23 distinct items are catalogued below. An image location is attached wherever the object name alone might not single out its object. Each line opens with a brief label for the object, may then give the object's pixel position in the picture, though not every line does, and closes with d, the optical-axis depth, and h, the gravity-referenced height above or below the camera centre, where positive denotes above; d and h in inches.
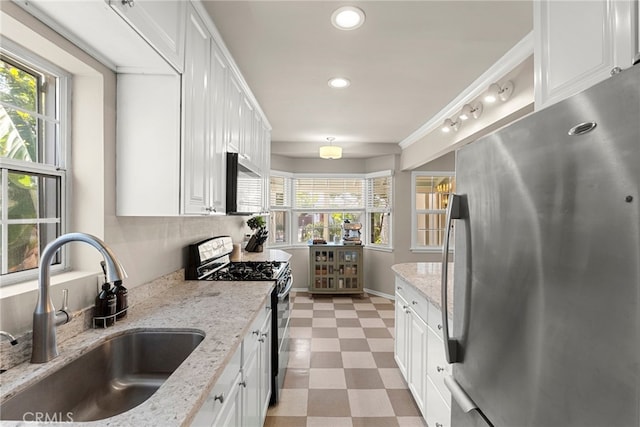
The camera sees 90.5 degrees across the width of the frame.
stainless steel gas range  89.7 -19.6
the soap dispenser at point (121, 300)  55.1 -16.1
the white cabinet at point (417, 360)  79.0 -39.4
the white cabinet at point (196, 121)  61.7 +18.7
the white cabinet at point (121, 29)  40.8 +26.0
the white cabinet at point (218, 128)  76.5 +21.2
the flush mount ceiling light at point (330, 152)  158.9 +29.9
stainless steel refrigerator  22.4 -4.9
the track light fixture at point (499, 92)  90.9 +35.4
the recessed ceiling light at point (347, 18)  69.1 +43.8
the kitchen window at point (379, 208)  212.1 +2.4
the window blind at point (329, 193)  225.3 +12.9
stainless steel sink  36.8 -23.4
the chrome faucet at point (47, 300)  39.6 -11.7
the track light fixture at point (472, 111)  109.4 +35.3
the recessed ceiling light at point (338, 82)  105.3 +43.9
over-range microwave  87.1 +7.3
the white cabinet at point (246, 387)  40.6 -29.5
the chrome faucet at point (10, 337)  37.6 -15.5
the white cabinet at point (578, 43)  36.3 +22.2
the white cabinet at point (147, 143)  59.6 +12.7
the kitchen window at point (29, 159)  44.8 +7.9
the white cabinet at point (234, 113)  89.3 +28.9
